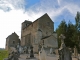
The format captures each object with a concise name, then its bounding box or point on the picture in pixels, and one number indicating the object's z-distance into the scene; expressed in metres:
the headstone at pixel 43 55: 6.78
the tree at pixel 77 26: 20.28
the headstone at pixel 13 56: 5.52
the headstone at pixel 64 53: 5.42
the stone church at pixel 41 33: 20.55
